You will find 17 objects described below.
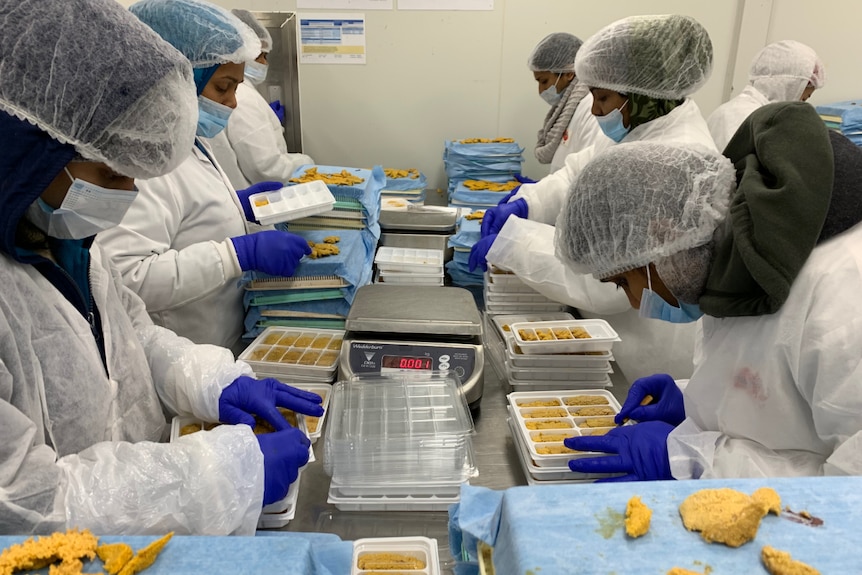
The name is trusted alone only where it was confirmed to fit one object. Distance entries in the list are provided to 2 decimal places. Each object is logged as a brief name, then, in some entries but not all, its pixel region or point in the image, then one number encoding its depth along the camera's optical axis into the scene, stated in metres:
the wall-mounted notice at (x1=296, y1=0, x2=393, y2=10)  3.71
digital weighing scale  1.35
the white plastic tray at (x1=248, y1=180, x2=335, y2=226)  1.84
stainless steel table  1.01
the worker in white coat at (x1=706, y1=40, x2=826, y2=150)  3.21
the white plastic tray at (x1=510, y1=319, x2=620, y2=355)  1.48
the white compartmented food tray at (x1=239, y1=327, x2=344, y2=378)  1.45
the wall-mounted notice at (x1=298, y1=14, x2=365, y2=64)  3.76
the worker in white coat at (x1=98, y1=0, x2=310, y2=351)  1.52
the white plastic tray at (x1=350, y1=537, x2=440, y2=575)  0.92
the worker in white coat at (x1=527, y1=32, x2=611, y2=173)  3.05
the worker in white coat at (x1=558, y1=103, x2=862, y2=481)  0.85
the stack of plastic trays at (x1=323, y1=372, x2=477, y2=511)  1.06
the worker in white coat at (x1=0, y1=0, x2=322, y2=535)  0.79
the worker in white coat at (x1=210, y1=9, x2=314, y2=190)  2.88
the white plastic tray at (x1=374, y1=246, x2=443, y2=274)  2.13
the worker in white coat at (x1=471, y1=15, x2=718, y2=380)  1.75
